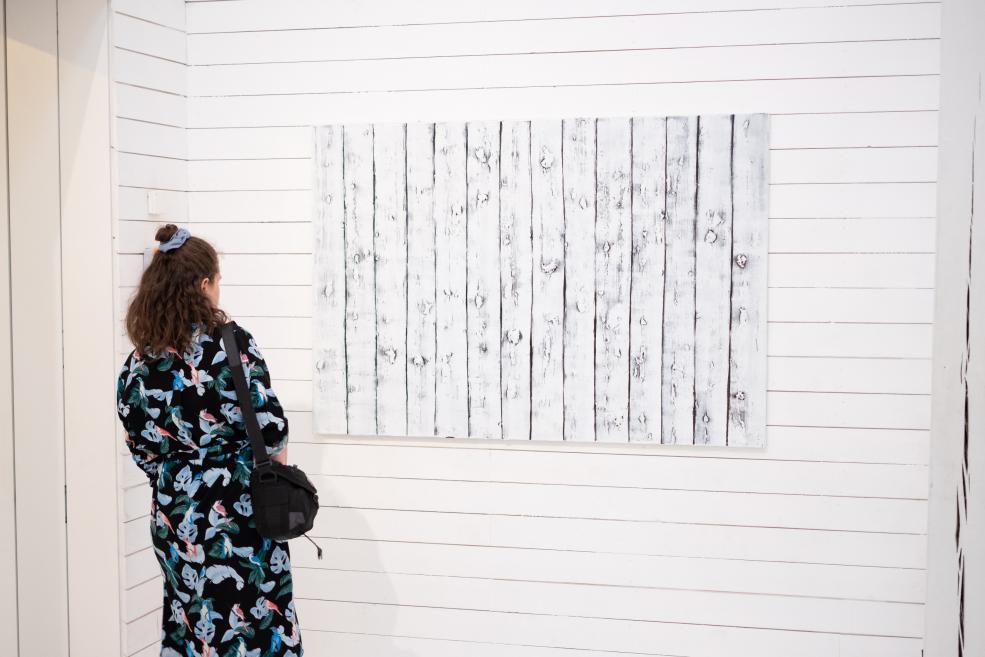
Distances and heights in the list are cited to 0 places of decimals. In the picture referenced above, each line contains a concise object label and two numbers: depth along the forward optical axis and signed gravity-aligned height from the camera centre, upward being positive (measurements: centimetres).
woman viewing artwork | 224 -39
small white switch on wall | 286 +26
